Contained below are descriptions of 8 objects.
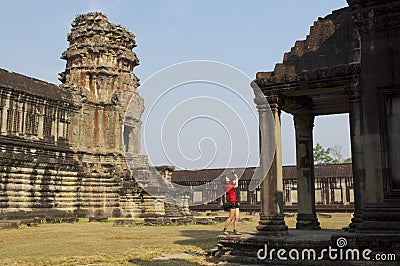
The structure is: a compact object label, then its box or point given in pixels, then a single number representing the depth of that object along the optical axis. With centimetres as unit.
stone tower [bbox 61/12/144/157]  3784
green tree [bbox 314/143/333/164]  8100
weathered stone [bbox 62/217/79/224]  2767
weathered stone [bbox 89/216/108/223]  2820
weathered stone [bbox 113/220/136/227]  2327
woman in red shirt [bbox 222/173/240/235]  1101
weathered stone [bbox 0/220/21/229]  2008
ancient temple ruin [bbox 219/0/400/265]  818
